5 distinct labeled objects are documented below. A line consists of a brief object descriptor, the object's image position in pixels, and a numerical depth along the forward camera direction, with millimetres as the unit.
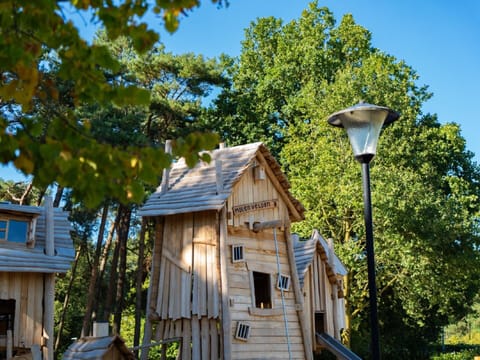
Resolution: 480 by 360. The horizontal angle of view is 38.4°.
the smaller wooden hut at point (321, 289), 22250
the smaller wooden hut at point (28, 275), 18031
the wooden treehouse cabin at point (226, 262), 16703
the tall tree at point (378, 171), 27094
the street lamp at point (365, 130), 8945
